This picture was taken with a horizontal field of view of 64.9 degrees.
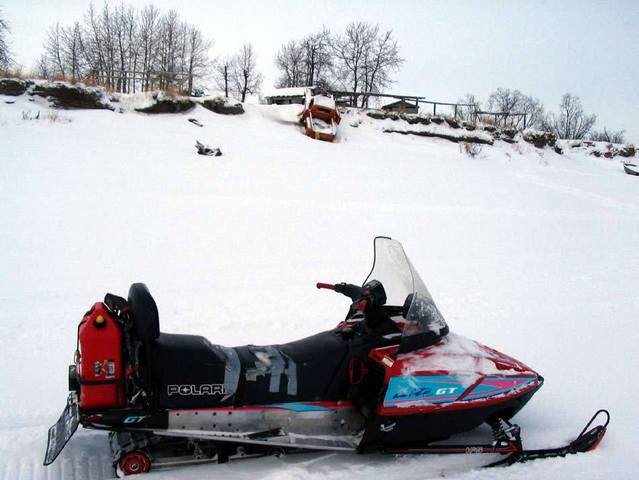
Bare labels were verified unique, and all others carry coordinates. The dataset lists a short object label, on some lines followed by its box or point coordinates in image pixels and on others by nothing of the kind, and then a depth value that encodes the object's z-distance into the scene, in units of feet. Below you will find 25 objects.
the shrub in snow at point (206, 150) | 38.86
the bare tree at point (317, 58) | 99.86
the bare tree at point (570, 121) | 163.22
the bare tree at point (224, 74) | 98.73
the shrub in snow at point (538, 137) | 64.49
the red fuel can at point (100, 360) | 8.01
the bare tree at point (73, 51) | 94.48
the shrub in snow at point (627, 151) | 78.48
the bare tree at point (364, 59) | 93.45
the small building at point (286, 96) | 84.77
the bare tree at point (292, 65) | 109.09
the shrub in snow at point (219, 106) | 51.96
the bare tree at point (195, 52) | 94.53
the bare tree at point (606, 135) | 155.44
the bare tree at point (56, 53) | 98.94
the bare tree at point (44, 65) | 102.99
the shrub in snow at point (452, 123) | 61.79
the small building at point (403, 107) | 72.95
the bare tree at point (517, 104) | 153.89
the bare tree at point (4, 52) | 62.69
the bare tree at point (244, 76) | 104.73
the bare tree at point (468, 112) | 69.05
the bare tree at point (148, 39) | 93.71
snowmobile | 8.37
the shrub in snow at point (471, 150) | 54.90
